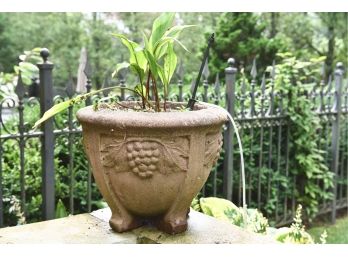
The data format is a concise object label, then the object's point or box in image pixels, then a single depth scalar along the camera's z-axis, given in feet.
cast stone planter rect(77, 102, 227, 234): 6.70
